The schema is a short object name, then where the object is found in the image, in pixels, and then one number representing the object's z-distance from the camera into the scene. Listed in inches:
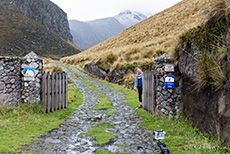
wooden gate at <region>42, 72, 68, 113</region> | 328.2
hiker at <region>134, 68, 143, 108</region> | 395.6
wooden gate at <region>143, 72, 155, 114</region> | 322.7
